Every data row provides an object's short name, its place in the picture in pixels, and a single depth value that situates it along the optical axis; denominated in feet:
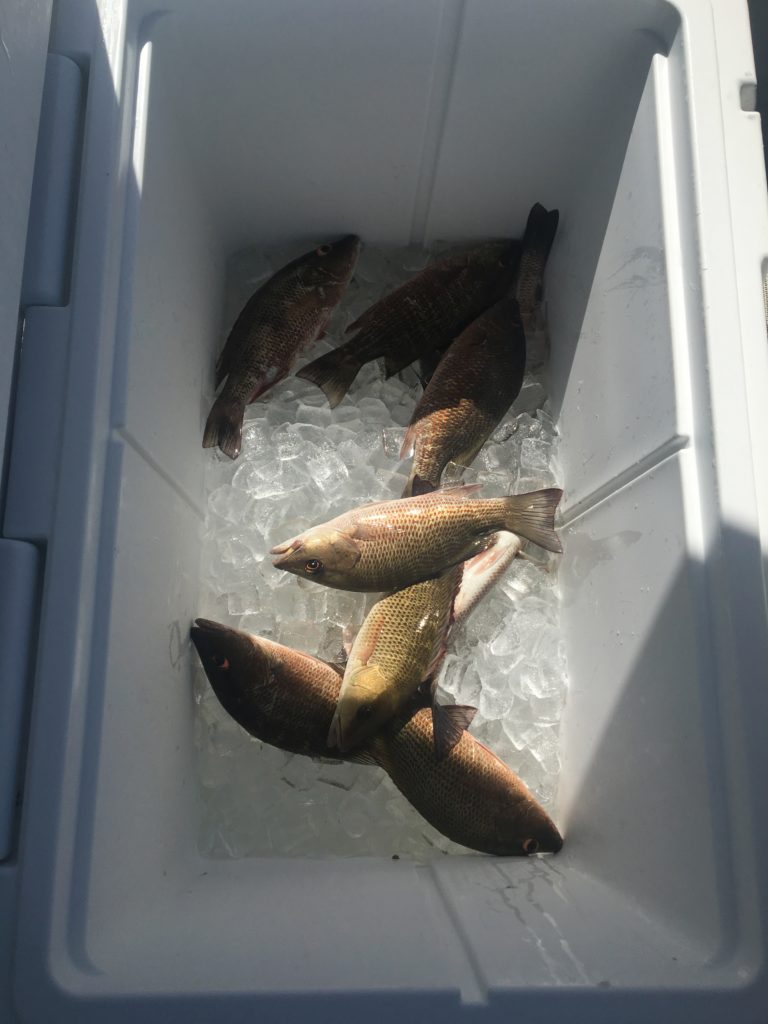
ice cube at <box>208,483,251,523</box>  4.46
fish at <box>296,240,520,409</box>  4.50
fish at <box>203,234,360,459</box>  4.34
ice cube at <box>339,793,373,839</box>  4.09
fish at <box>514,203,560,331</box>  4.59
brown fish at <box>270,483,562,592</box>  3.68
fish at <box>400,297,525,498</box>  4.28
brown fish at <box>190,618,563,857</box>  3.75
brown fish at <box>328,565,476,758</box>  3.65
